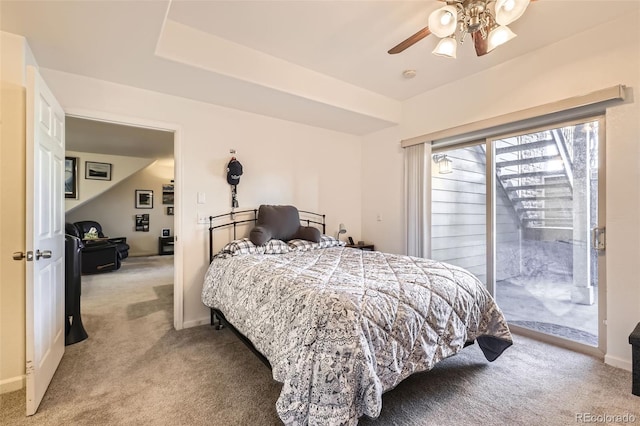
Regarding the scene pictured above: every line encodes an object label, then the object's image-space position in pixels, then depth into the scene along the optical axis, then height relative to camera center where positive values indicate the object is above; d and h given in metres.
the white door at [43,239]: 1.76 -0.18
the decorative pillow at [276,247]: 3.07 -0.36
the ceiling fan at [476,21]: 1.71 +1.17
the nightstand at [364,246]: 4.19 -0.46
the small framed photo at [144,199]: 8.09 +0.41
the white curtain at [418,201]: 3.63 +0.15
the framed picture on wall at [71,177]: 6.19 +0.76
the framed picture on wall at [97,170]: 6.49 +0.96
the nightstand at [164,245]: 8.16 -0.87
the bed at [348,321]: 1.35 -0.62
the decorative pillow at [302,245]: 3.23 -0.35
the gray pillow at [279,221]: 3.36 -0.09
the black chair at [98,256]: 5.56 -0.83
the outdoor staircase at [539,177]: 2.75 +0.37
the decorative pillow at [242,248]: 2.93 -0.35
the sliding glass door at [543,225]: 2.59 -0.11
